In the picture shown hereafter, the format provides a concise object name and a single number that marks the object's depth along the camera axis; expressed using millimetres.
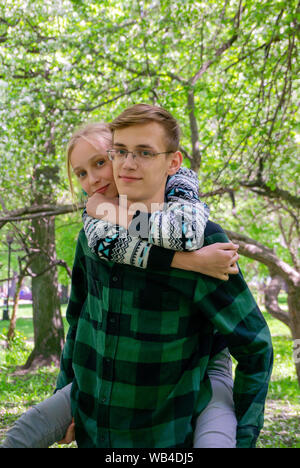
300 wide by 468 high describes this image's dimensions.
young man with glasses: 1488
